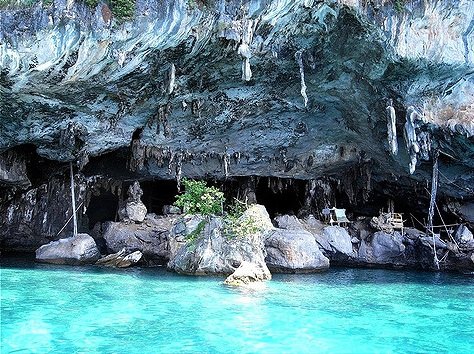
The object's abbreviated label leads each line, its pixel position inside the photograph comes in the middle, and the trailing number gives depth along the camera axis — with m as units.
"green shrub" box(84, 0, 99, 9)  11.32
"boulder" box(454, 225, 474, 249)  19.72
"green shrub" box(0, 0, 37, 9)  11.14
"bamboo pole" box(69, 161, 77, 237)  18.43
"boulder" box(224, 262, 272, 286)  12.38
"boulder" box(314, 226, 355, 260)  18.94
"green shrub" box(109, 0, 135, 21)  11.44
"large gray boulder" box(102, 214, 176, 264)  18.48
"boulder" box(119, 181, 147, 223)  20.17
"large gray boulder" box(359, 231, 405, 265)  19.28
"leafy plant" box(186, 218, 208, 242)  14.76
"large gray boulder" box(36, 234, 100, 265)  16.97
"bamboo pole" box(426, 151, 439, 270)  15.32
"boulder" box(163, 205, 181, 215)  21.72
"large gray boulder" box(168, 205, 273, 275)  13.92
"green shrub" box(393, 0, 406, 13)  12.13
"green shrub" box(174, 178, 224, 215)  14.83
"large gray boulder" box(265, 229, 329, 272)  15.53
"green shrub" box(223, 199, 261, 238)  14.35
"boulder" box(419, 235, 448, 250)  18.92
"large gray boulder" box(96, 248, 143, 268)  16.34
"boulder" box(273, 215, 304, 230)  19.00
